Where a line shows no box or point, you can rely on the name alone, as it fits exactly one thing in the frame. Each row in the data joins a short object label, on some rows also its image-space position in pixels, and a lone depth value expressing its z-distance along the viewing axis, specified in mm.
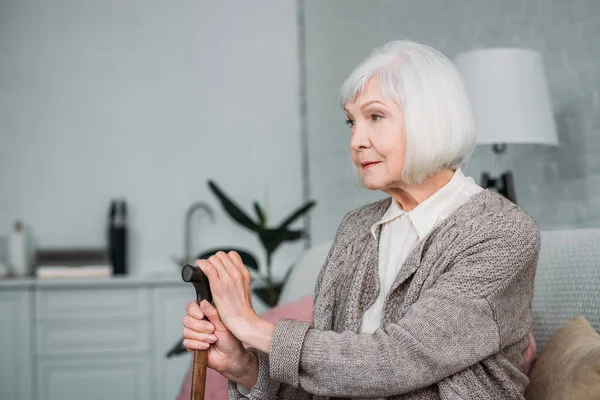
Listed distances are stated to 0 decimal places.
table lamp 2662
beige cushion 1355
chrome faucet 4848
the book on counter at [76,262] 4402
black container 4609
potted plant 4082
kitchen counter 4266
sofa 1394
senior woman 1303
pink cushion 2168
